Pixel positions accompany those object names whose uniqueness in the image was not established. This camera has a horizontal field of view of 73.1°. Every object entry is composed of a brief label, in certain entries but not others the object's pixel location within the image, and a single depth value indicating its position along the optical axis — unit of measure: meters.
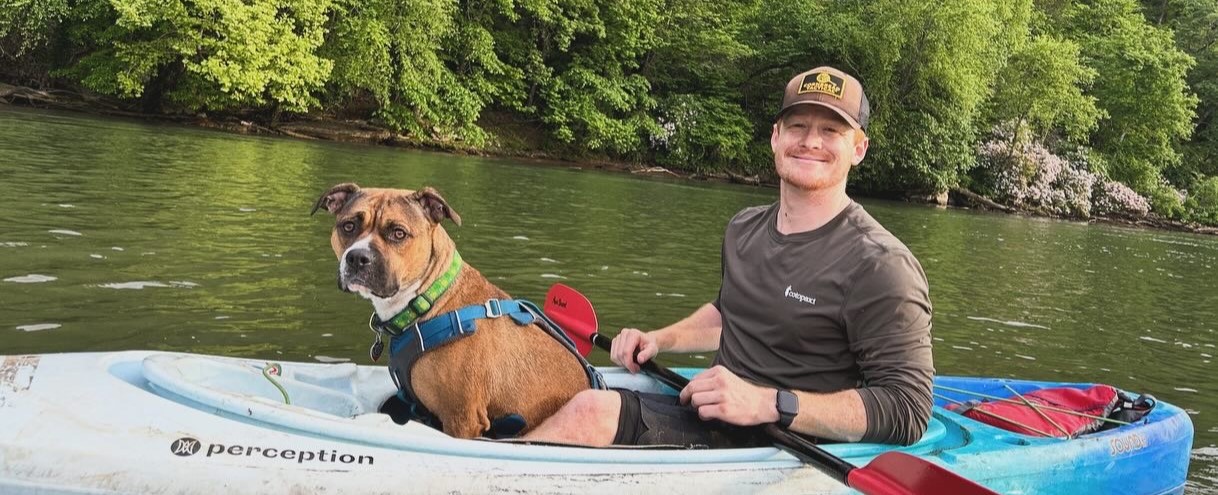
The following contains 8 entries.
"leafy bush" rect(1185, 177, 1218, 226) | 38.19
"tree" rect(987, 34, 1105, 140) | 33.19
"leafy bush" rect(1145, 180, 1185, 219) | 38.44
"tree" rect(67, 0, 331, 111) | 25.36
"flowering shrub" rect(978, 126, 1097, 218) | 35.53
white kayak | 2.57
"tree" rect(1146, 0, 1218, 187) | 43.72
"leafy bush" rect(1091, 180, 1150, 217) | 37.06
